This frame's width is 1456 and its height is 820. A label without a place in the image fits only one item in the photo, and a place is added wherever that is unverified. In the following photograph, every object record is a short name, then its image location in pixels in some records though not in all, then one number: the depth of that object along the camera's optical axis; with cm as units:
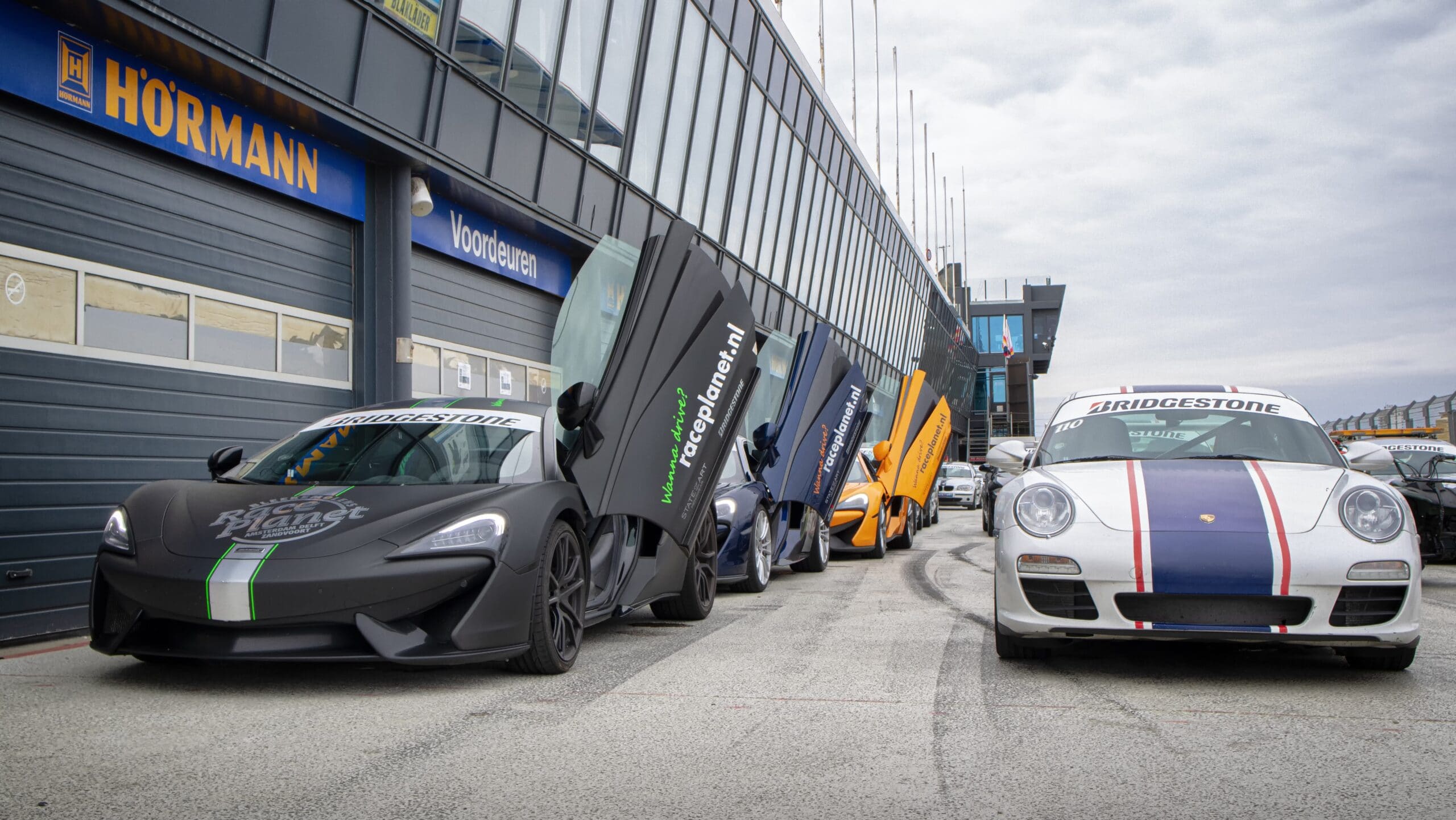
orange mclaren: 1324
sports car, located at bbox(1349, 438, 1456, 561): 1062
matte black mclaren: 435
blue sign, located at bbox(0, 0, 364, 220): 692
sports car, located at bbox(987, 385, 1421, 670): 468
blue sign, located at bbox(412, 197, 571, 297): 1150
